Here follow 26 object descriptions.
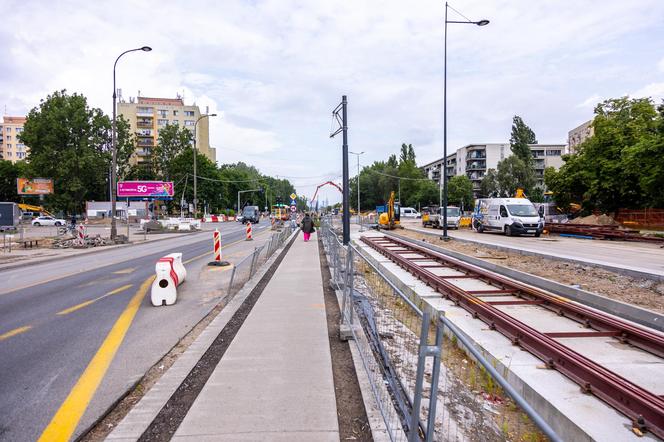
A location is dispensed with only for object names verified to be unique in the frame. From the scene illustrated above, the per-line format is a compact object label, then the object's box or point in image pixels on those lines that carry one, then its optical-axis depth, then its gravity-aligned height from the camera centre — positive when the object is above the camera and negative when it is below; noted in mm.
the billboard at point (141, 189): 53625 +2804
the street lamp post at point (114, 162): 22112 +2686
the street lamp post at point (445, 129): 21775 +4399
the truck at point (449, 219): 34562 -893
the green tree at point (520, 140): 69000 +11464
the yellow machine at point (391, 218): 35438 -829
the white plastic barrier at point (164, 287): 7992 -1483
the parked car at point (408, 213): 75500 -830
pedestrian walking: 24058 -973
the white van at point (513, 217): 25766 -580
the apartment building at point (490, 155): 92000 +11749
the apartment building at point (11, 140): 124938 +21772
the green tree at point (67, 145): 60844 +10020
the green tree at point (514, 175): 63969 +5035
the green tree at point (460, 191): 77875 +3215
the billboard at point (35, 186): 56344 +3503
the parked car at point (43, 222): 50906 -1296
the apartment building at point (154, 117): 96500 +22460
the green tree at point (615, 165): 27359 +3205
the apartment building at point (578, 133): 74888 +14247
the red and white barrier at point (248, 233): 24703 -1393
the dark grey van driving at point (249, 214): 55866 -591
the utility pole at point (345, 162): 16844 +1952
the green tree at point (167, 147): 80250 +12325
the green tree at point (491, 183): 65250 +3938
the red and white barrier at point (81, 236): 21331 -1300
